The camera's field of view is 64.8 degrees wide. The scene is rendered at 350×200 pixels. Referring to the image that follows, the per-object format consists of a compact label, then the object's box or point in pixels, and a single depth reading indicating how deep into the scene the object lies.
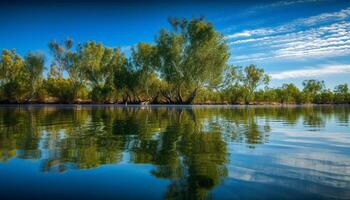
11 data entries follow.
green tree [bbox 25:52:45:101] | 74.87
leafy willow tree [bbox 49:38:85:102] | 76.38
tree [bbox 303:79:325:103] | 146.25
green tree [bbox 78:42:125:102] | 76.81
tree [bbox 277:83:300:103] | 131.25
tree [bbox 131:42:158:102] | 72.56
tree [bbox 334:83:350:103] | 151.75
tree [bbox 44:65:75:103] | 81.69
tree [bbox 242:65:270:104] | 107.62
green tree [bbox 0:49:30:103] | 77.19
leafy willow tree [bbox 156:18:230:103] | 60.97
